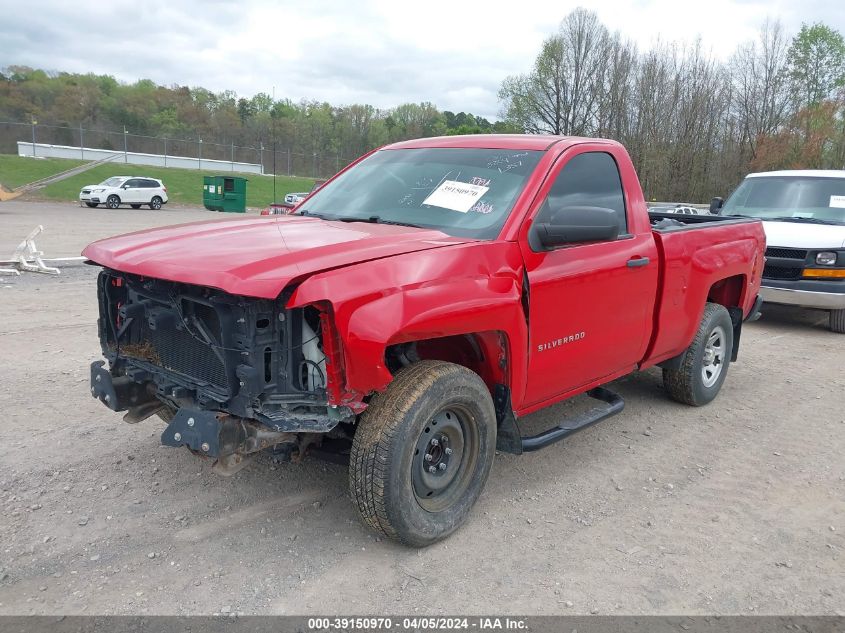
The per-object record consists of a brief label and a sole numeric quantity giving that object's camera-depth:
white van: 8.80
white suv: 33.84
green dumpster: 35.63
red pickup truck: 2.99
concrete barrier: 50.03
